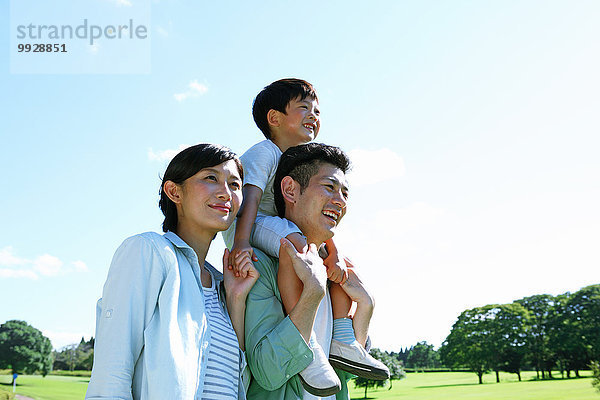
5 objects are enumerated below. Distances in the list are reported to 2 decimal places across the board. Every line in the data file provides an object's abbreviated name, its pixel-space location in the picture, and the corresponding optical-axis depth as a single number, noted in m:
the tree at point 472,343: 64.56
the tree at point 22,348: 77.81
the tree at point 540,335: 63.31
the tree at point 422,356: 97.56
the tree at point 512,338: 64.81
